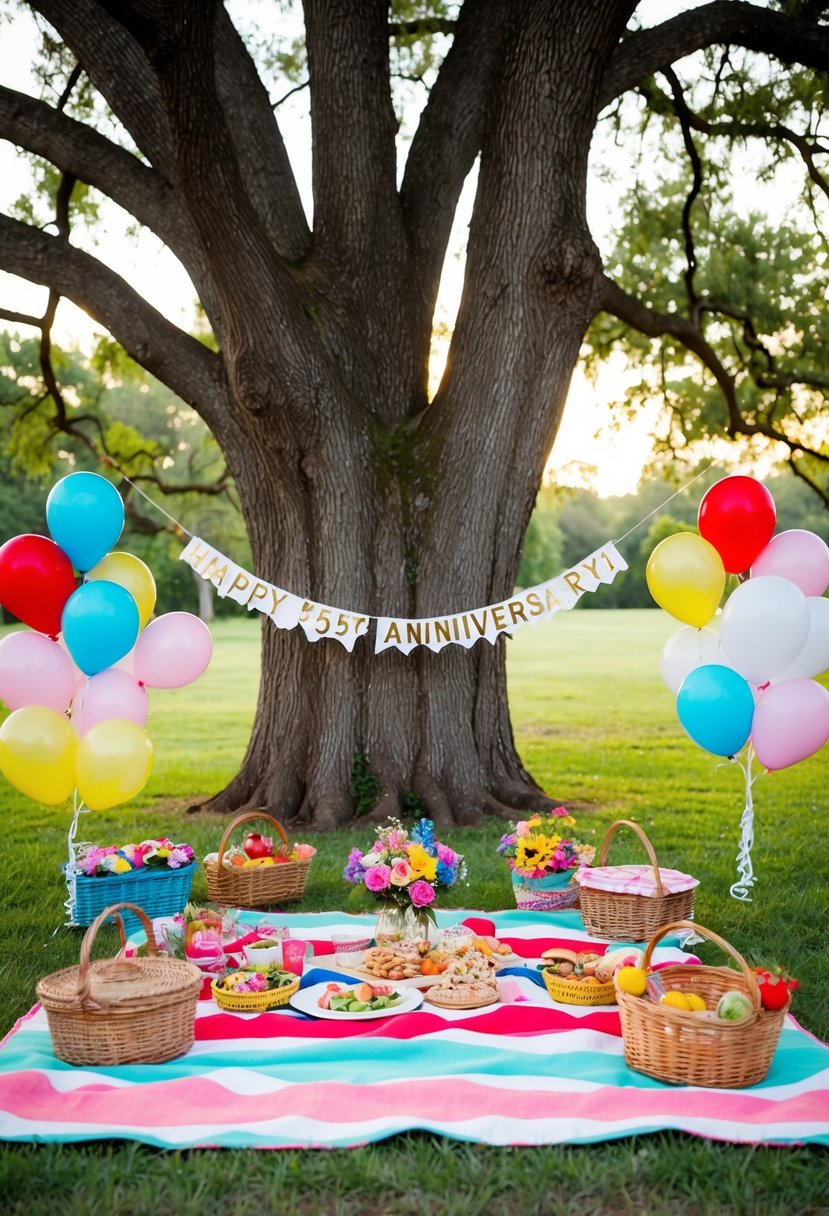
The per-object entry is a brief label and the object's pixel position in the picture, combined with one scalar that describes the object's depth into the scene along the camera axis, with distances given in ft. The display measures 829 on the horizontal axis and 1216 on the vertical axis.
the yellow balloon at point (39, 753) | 15.89
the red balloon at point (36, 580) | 16.97
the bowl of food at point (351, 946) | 15.55
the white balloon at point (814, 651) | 16.47
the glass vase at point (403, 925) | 15.90
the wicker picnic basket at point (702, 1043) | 11.47
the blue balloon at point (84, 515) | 17.19
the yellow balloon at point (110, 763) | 16.14
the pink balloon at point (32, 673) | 16.72
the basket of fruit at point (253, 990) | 13.96
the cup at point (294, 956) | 15.17
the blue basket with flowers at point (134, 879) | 17.35
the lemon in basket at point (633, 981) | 12.34
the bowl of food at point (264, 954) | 15.20
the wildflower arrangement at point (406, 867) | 15.16
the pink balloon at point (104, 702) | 17.15
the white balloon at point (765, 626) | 15.57
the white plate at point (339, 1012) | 13.57
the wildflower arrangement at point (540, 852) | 18.25
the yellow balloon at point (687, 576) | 16.61
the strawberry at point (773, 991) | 11.75
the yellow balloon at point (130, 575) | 18.25
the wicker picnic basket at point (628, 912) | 16.39
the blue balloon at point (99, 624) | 16.61
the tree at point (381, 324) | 23.30
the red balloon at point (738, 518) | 16.69
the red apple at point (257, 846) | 18.90
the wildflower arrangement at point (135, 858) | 17.42
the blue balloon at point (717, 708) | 15.75
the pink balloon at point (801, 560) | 16.75
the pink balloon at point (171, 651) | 18.15
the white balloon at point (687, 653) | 17.39
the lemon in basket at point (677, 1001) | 11.96
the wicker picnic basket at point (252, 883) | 18.47
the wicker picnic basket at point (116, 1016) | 12.07
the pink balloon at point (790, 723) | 15.94
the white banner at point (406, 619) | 21.47
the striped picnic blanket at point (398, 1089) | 10.66
